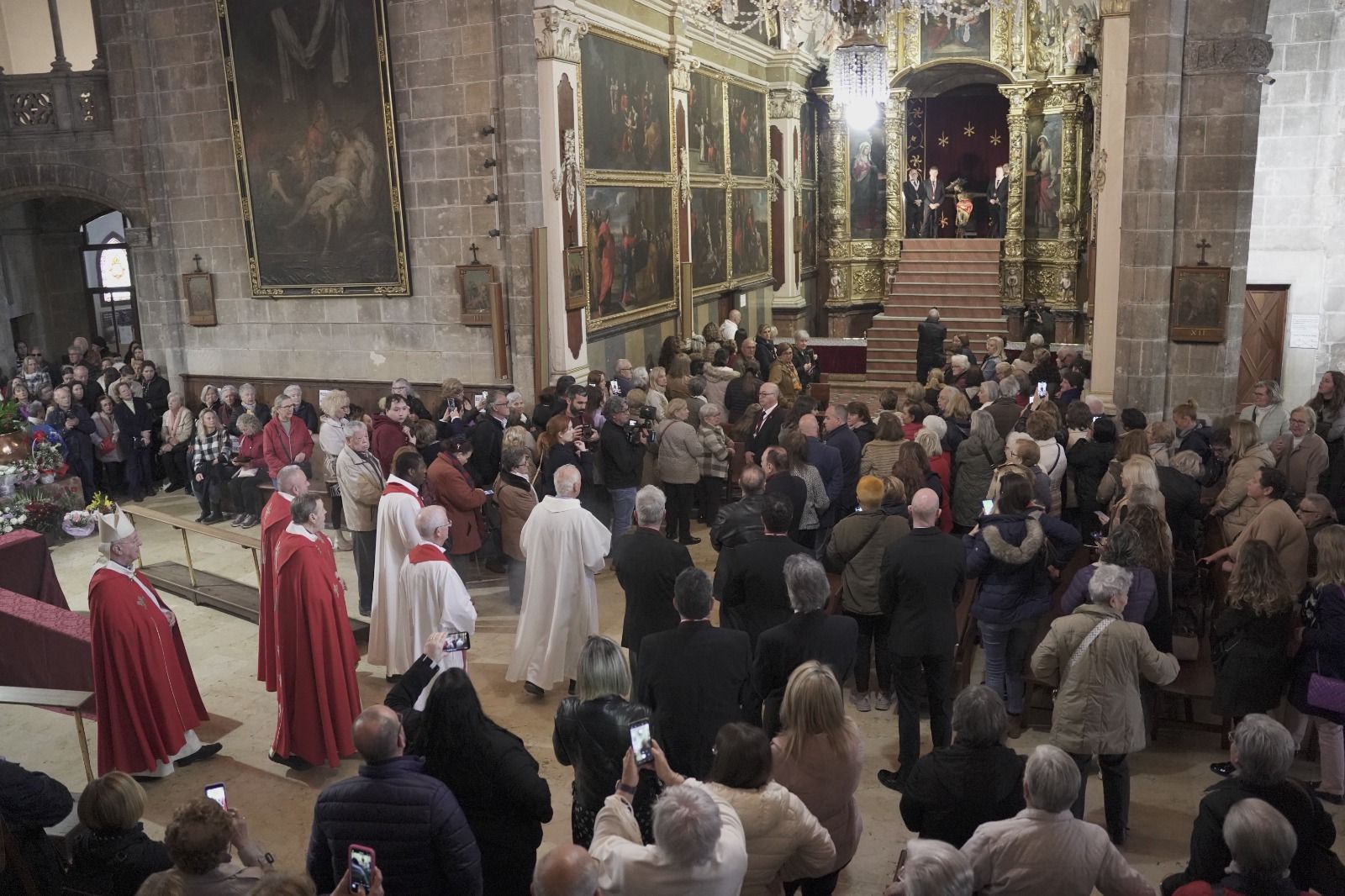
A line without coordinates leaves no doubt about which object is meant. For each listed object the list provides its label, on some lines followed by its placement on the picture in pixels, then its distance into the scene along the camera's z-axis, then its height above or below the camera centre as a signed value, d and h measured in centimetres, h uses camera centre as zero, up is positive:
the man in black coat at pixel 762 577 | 589 -190
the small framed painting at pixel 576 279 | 1262 -64
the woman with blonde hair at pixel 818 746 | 420 -201
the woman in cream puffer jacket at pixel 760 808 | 374 -198
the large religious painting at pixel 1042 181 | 1978 +42
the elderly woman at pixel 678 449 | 992 -204
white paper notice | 1366 -168
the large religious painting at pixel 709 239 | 1725 -33
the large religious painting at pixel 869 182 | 2188 +56
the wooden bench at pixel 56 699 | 551 -238
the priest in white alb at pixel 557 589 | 711 -236
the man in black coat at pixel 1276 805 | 393 -217
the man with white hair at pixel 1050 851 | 362 -211
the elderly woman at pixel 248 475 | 1152 -248
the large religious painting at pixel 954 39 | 1997 +304
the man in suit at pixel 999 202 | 2150 +8
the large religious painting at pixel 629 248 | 1377 -35
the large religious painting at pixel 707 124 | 1703 +146
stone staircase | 2058 -171
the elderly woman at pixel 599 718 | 416 -184
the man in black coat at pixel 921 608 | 579 -207
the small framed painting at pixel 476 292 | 1257 -72
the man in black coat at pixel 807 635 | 510 -192
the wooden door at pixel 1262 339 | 1380 -177
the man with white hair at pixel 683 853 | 331 -193
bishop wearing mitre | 627 -245
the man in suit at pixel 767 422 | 990 -183
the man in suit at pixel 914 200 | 2273 +19
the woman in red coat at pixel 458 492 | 849 -200
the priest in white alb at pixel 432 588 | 652 -209
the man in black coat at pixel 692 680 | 478 -197
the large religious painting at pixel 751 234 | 1923 -32
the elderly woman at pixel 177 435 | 1316 -230
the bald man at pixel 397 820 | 371 -195
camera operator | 946 -199
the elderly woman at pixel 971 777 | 406 -207
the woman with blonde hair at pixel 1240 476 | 738 -196
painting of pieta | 1271 +106
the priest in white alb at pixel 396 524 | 729 -191
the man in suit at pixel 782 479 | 758 -180
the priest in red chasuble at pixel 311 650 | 641 -241
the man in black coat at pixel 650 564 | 614 -188
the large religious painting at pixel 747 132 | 1898 +148
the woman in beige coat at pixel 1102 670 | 516 -217
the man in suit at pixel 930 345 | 1664 -202
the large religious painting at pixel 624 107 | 1334 +146
